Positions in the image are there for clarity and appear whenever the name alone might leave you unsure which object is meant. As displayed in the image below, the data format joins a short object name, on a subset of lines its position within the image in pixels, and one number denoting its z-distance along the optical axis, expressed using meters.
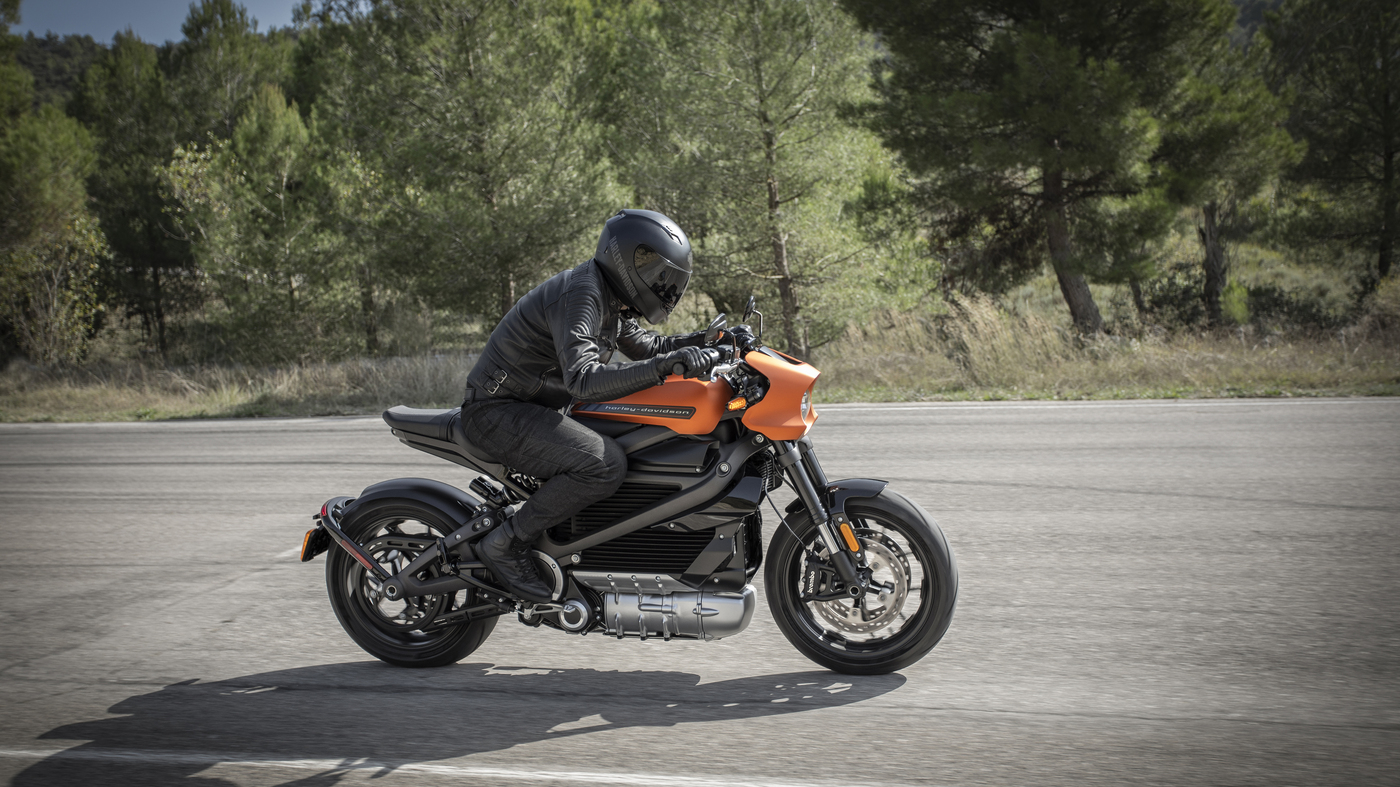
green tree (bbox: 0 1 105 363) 25.22
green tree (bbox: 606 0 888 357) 17.69
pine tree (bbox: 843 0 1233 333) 15.53
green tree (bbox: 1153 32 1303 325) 16.33
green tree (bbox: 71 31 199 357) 31.95
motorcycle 3.75
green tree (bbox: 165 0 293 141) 32.53
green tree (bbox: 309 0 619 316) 19.75
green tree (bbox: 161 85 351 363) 26.59
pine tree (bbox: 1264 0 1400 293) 21.05
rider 3.73
